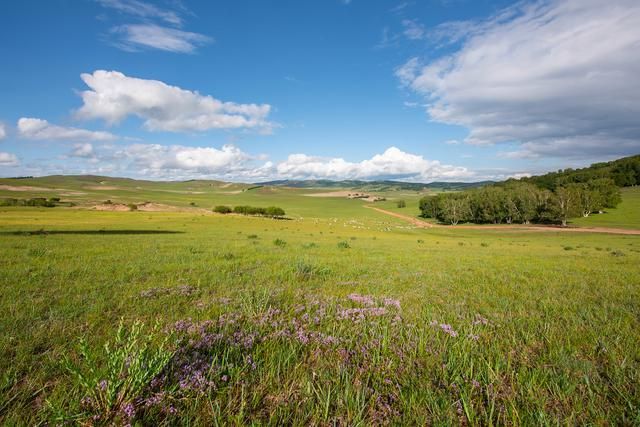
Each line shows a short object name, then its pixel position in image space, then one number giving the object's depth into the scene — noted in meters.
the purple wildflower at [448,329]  4.02
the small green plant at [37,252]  10.98
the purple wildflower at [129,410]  2.22
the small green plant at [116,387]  2.21
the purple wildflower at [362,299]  5.52
